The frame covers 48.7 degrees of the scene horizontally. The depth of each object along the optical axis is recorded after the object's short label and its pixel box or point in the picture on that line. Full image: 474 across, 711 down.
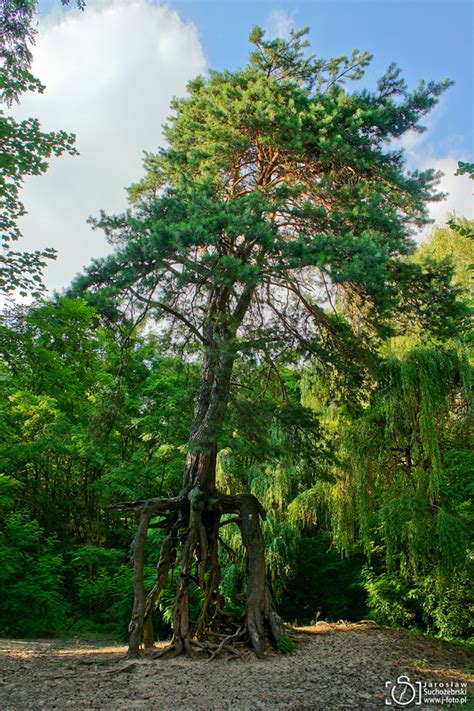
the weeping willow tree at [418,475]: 6.60
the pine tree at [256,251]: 5.46
